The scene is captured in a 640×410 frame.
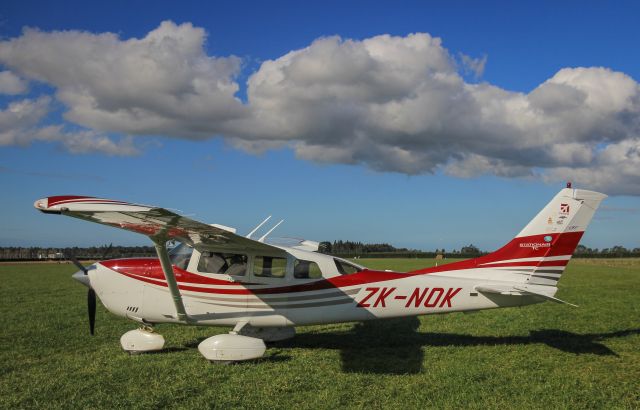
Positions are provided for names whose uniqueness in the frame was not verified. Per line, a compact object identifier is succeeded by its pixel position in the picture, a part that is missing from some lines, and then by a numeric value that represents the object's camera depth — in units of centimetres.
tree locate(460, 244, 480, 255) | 9462
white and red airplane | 820
